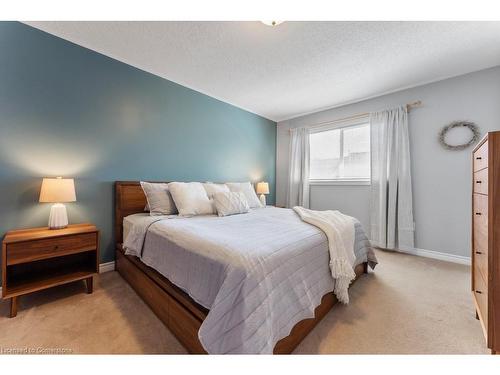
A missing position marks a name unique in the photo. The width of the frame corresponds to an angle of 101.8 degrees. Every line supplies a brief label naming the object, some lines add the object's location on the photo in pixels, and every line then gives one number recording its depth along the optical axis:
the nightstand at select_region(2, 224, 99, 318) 1.50
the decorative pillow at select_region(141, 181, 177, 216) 2.26
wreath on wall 2.52
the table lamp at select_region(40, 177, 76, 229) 1.72
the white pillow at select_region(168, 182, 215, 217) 2.25
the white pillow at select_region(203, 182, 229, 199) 2.64
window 3.50
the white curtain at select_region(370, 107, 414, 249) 2.97
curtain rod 2.90
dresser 1.08
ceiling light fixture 1.78
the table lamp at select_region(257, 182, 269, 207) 3.96
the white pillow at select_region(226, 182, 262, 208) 3.11
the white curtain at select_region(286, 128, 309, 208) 4.10
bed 0.94
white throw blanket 1.54
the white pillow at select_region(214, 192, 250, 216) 2.35
